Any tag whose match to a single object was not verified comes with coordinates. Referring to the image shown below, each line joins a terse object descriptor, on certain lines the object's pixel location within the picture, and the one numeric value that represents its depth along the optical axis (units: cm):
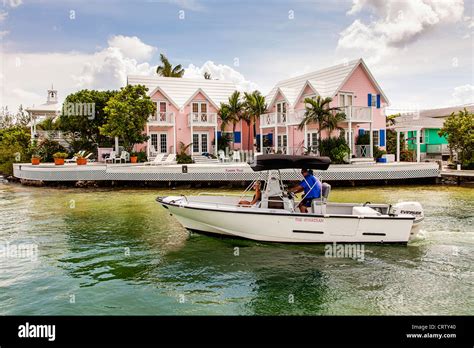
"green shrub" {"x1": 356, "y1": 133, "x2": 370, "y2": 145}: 3291
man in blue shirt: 1170
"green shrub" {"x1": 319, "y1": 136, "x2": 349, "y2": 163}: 2892
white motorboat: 1109
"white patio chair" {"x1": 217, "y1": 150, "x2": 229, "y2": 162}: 3324
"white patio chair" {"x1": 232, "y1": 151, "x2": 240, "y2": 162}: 3284
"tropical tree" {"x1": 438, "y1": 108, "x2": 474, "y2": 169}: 3055
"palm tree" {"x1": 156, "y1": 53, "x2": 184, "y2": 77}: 5125
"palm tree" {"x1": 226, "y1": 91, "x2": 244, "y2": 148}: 3628
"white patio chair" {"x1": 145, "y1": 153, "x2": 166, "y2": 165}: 3131
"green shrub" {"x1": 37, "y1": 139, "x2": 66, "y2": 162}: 3559
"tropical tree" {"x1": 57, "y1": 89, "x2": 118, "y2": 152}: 3562
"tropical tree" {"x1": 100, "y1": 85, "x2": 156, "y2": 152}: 3138
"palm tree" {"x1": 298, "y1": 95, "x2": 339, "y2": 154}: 2912
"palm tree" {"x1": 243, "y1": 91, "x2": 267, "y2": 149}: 3594
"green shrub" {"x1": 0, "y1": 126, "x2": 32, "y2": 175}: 3616
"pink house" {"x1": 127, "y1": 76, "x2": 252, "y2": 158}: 3606
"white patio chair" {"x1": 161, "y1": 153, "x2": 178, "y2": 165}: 3228
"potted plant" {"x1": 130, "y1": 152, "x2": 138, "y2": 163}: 3164
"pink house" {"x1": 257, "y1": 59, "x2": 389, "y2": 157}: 3253
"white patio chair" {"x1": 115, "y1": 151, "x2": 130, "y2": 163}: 3170
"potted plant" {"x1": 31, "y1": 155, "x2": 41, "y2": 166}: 3183
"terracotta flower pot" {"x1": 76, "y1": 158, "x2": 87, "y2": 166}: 3027
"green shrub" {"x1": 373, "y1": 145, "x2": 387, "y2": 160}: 3284
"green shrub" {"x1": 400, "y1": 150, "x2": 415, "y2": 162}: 3656
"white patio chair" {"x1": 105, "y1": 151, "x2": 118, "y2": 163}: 3184
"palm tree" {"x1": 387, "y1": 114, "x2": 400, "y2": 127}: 4244
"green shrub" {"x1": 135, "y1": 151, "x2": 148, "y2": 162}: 3266
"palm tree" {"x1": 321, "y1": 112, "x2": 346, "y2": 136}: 2933
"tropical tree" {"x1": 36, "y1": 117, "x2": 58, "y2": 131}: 4007
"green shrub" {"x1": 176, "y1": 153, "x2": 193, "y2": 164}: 3351
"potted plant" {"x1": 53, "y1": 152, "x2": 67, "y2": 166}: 3039
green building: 3997
